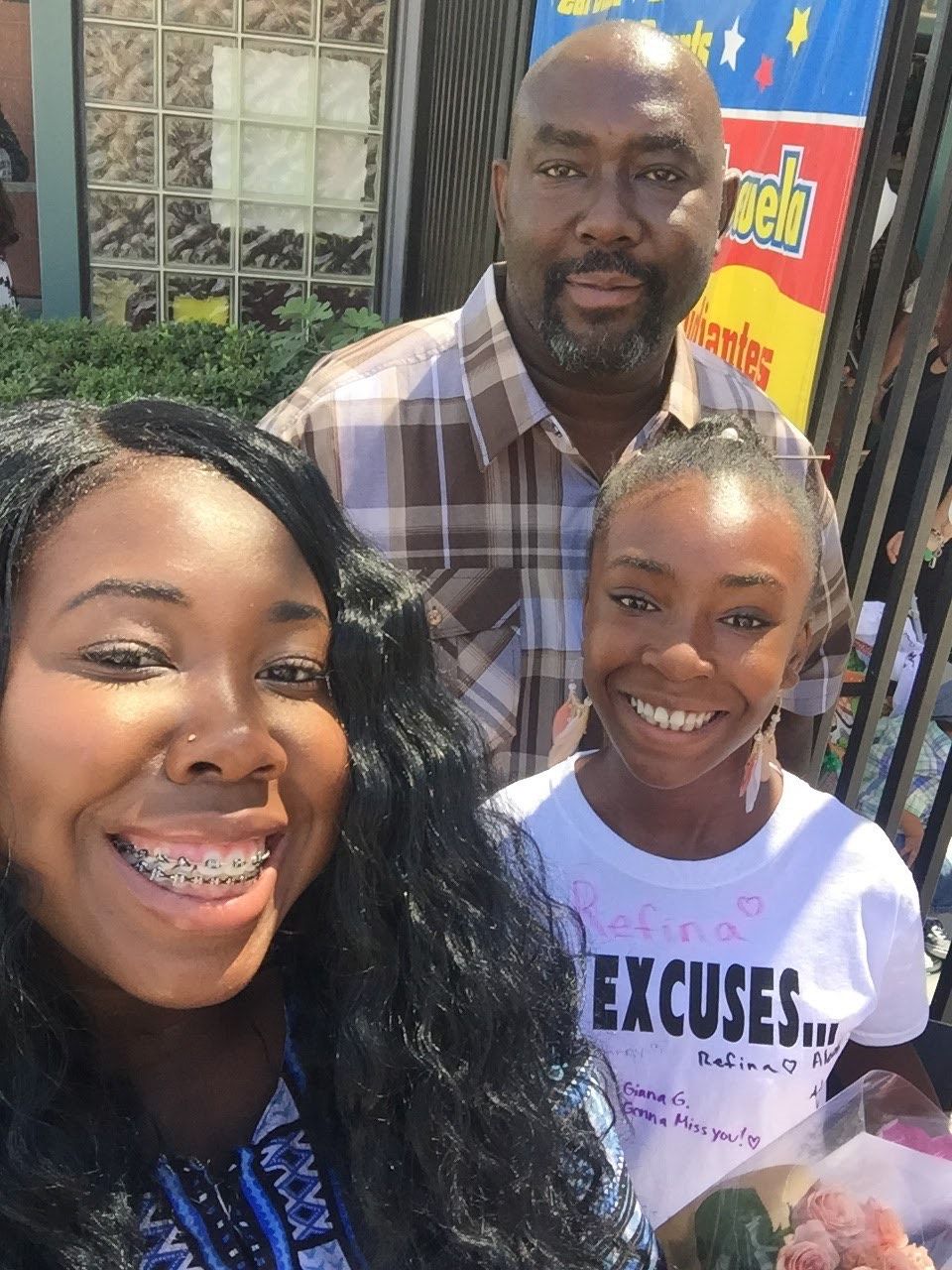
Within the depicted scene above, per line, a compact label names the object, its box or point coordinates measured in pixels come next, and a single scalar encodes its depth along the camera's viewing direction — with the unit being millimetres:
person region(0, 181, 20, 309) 5664
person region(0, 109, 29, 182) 5578
